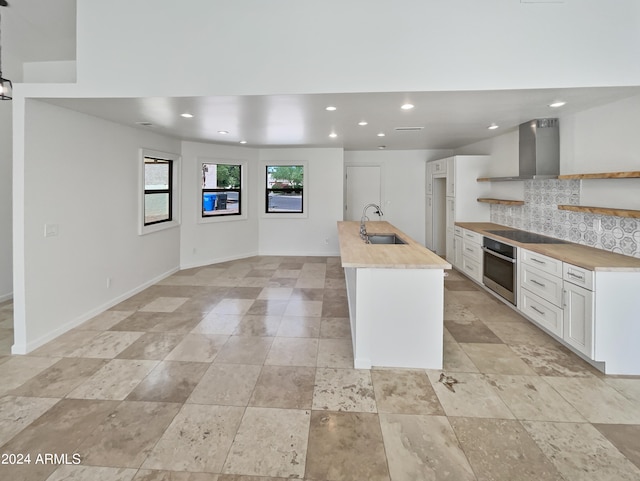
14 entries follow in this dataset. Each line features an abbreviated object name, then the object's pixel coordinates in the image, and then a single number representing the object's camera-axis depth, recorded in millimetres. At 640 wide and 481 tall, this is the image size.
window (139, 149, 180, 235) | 4895
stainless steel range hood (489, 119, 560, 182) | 3898
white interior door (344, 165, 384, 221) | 7535
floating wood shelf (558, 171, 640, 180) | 2719
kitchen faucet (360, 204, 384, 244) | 4125
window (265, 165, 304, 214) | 7258
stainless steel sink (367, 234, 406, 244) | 4645
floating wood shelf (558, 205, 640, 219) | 2750
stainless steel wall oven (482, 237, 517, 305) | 3920
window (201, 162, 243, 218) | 6531
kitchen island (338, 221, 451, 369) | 2754
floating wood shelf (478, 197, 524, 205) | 4680
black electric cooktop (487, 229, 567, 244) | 3850
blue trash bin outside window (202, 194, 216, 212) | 6531
